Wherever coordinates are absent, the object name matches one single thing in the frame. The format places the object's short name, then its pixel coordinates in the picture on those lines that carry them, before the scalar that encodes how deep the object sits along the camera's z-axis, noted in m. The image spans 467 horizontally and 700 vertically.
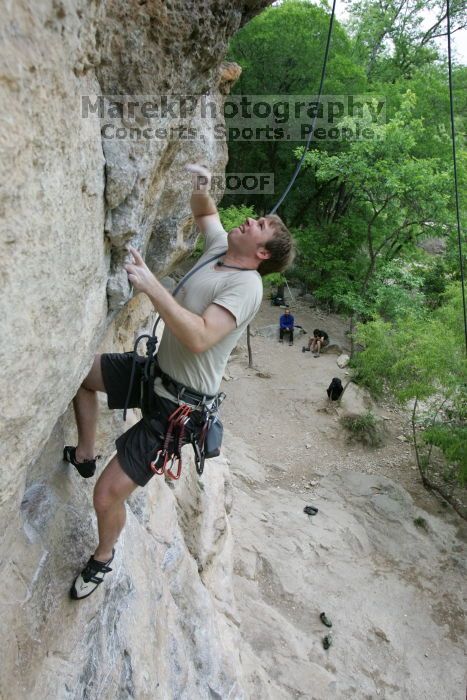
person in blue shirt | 16.62
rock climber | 2.78
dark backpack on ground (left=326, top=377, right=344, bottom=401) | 13.16
